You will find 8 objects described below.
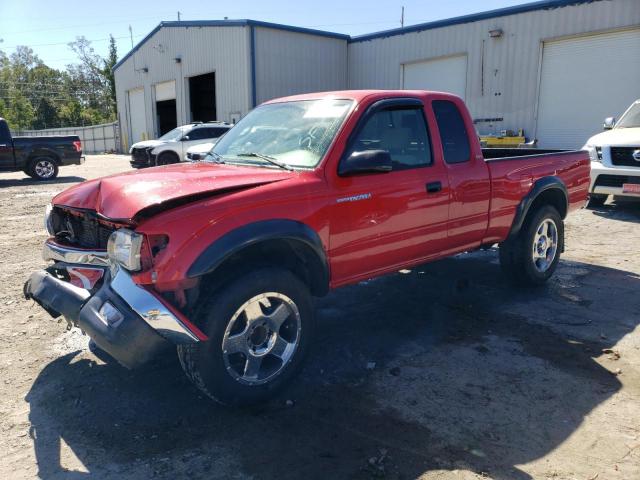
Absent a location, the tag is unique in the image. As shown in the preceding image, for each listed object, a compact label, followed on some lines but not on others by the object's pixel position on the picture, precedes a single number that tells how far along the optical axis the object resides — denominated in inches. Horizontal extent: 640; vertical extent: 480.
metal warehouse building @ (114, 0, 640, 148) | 600.7
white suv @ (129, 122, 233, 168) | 667.4
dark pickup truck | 601.9
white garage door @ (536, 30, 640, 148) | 583.8
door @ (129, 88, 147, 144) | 1219.9
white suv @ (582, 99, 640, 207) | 357.4
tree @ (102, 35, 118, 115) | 2415.1
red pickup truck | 115.6
